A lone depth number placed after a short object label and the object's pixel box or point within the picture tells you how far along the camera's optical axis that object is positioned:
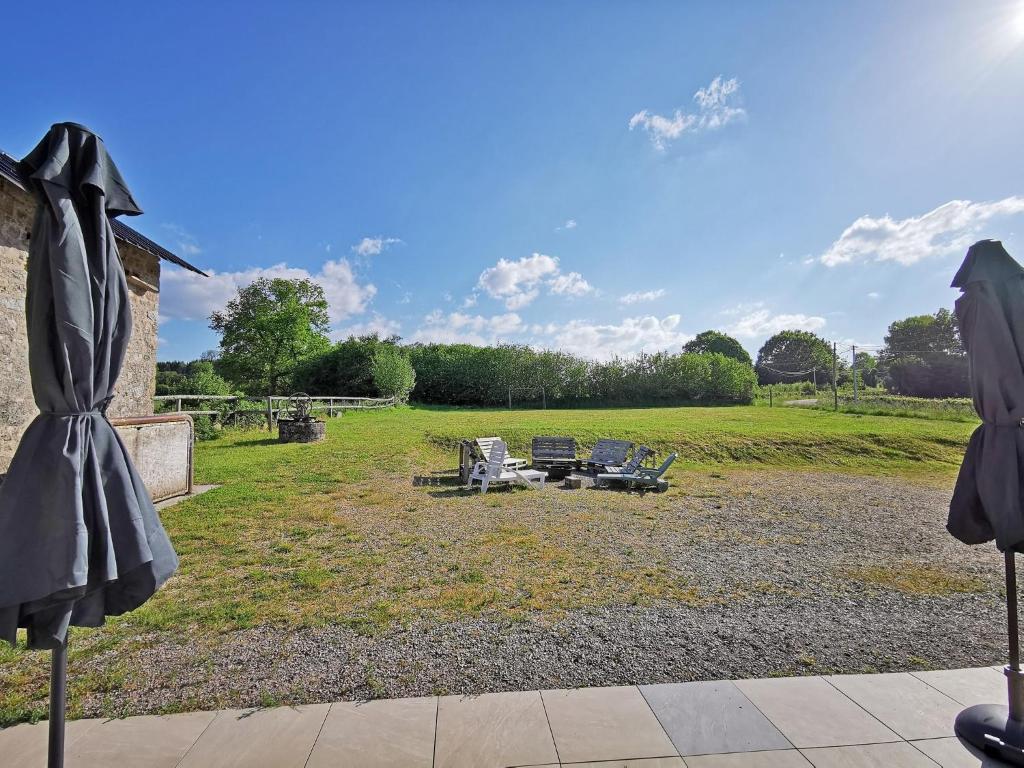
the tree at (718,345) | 73.00
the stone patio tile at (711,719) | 2.38
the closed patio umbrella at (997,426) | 2.43
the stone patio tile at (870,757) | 2.27
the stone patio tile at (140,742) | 2.27
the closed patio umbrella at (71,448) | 1.83
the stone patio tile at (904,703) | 2.52
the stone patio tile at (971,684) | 2.77
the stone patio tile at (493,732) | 2.30
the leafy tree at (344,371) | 36.97
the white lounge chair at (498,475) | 9.35
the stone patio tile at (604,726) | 2.33
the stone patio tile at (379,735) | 2.29
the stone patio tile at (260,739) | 2.27
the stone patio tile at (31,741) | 2.27
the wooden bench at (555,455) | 11.22
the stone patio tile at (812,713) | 2.44
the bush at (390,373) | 35.66
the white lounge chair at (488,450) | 10.47
